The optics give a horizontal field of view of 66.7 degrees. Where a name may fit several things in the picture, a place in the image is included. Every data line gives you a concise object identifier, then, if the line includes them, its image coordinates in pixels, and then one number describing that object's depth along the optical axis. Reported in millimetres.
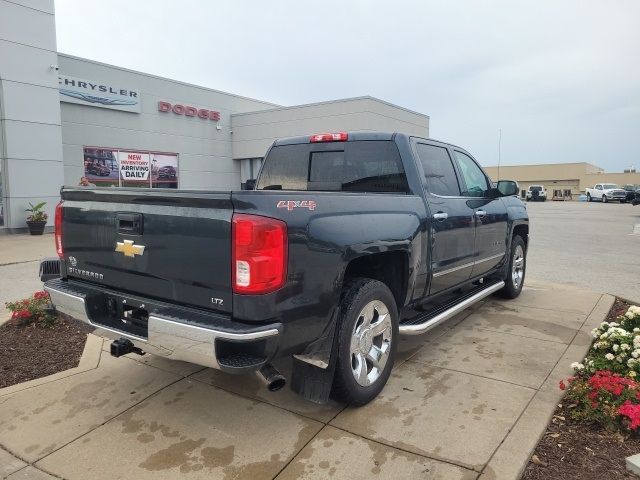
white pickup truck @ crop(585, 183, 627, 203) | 43219
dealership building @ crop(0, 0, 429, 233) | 14086
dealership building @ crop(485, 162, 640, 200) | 70375
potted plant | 14273
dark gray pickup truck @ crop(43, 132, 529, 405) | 2611
